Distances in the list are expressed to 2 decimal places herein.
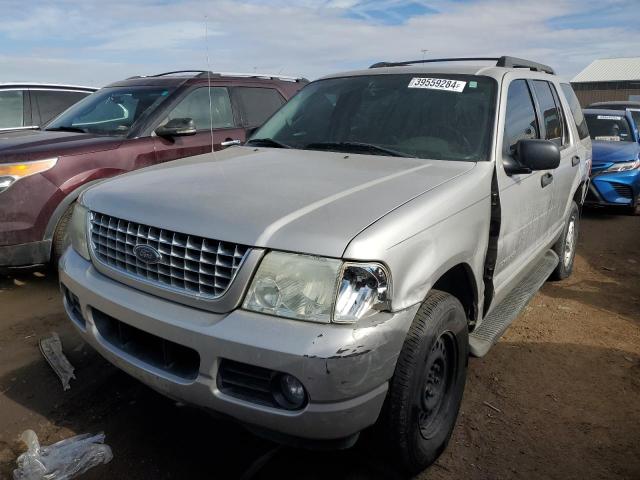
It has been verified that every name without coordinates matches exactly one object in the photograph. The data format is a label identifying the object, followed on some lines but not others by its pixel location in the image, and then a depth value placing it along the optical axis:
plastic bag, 2.30
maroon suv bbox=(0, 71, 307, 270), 4.24
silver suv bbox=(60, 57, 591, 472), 1.93
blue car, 8.16
